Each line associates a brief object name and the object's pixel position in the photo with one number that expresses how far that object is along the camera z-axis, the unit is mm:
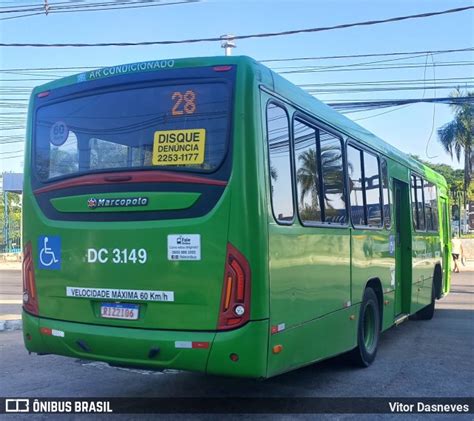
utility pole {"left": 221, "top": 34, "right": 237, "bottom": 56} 15820
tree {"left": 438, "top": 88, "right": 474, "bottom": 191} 38500
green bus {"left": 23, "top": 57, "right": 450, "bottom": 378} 4523
